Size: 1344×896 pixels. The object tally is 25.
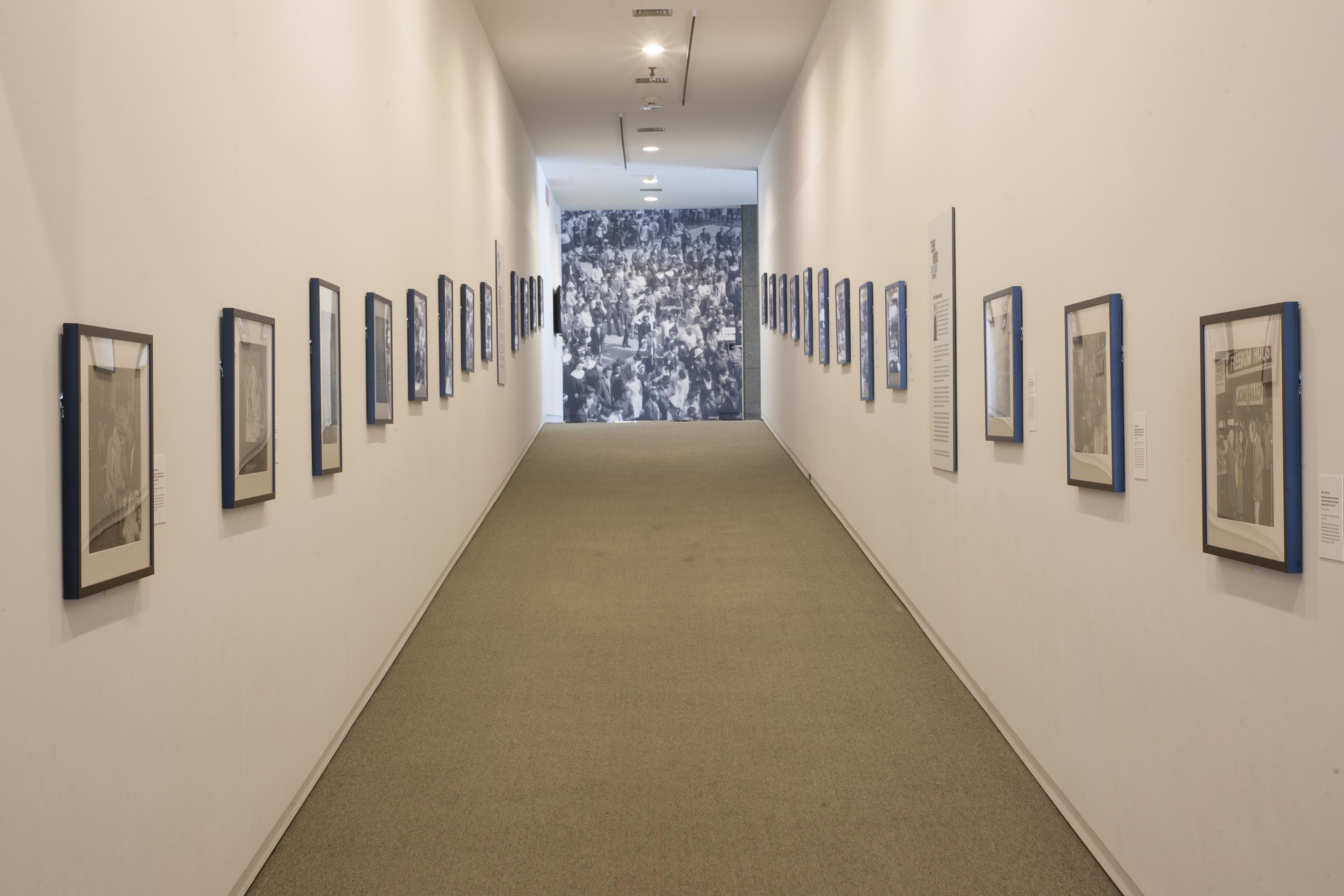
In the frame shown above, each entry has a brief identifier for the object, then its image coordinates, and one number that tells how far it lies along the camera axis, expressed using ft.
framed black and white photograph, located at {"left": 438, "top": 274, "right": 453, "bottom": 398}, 21.79
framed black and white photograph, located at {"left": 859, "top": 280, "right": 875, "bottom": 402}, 23.24
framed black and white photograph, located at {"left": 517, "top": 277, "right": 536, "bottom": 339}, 38.17
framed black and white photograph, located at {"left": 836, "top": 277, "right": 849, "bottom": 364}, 26.30
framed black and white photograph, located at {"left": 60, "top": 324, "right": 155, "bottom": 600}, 7.30
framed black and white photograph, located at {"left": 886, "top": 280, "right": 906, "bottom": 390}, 20.13
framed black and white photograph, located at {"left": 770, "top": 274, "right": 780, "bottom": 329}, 43.11
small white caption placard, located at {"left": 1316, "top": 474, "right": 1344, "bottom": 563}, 6.98
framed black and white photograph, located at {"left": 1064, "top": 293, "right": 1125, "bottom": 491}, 10.40
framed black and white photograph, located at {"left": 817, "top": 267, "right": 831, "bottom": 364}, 29.50
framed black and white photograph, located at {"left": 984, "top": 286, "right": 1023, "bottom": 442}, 13.51
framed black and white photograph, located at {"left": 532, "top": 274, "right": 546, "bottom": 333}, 44.70
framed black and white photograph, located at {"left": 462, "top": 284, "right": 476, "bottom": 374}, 24.97
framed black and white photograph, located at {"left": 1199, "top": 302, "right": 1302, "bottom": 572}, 7.42
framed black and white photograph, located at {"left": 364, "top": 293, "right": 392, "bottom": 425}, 16.03
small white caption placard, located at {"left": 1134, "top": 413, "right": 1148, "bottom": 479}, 9.97
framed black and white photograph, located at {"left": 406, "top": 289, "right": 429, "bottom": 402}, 18.79
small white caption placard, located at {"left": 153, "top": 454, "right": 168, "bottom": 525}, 8.82
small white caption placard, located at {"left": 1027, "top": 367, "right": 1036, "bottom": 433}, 13.14
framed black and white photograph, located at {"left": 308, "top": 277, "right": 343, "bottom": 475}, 13.17
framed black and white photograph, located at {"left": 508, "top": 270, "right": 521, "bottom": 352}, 35.29
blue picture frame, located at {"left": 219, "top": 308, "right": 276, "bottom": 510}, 10.28
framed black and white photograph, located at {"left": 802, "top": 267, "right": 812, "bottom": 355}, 33.47
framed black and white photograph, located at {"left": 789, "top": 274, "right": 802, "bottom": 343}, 36.37
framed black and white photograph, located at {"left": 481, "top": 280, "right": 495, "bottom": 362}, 28.50
